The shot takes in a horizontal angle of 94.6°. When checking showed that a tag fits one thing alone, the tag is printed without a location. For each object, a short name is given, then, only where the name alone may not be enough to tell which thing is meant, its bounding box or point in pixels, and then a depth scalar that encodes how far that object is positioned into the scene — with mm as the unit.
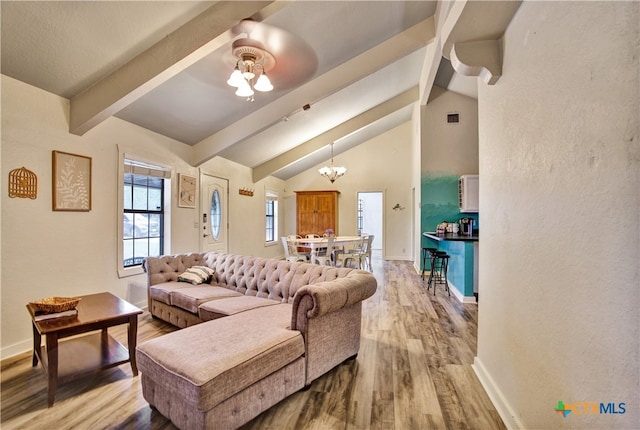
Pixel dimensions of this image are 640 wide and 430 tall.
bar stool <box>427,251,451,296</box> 4677
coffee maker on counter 5237
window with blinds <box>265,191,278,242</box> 7816
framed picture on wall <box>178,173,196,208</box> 4465
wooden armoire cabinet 8273
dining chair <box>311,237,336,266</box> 5344
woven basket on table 2076
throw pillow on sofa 3443
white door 5027
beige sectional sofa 1499
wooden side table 1870
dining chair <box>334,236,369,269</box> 5887
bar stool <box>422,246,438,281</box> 5041
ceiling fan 2697
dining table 5484
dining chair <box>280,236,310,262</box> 5531
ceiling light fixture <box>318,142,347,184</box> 6764
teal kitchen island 4121
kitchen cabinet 5398
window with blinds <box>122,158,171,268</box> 3807
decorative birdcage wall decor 2539
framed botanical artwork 2855
